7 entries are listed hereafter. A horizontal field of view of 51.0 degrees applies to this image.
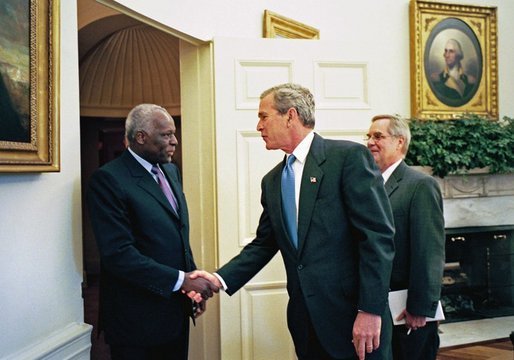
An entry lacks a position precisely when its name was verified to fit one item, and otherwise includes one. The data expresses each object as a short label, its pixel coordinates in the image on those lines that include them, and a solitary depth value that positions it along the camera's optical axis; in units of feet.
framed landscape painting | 5.54
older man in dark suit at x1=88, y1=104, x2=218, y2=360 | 7.16
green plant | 16.03
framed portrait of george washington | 17.04
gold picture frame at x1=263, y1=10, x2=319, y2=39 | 13.73
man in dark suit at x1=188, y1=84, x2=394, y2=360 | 6.63
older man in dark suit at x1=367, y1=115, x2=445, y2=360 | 8.13
